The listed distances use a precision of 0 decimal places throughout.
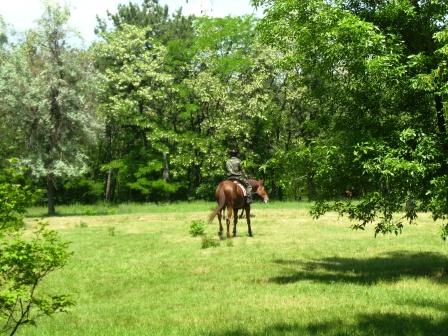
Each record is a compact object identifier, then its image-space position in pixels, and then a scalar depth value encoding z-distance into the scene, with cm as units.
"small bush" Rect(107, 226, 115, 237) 2538
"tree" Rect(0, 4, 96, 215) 3756
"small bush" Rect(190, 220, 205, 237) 2364
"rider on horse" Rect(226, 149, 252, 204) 2266
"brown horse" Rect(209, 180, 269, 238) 2217
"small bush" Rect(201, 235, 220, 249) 2008
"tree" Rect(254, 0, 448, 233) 1274
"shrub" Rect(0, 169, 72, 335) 685
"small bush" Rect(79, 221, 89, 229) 3078
